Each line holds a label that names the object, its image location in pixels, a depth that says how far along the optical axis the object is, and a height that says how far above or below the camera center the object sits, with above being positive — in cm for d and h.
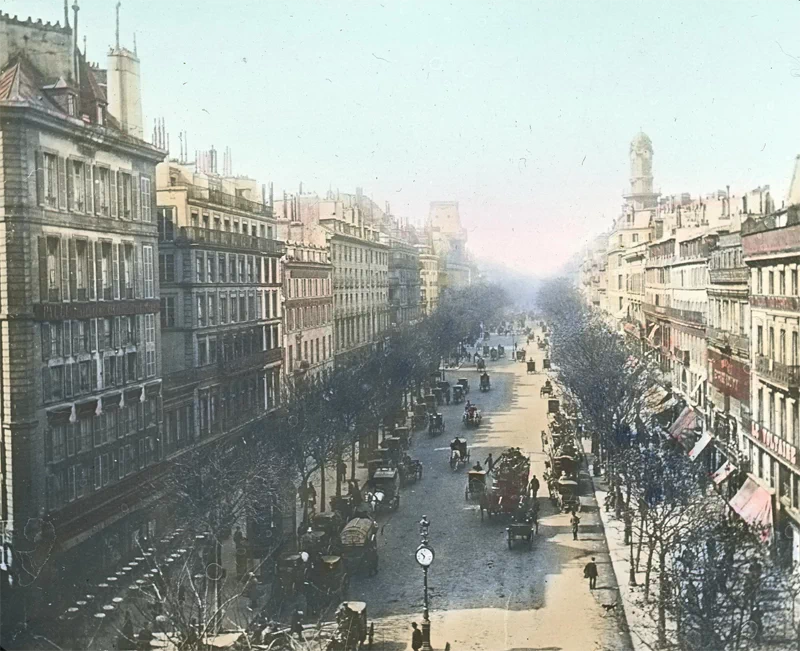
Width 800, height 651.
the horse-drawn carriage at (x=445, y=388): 8488 -928
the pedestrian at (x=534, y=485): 4422 -939
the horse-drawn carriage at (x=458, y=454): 5444 -967
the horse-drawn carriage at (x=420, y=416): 7075 -970
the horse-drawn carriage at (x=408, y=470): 5056 -982
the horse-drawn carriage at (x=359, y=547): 3422 -945
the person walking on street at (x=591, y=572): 3275 -996
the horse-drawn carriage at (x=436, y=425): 6731 -984
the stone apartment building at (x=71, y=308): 3359 -53
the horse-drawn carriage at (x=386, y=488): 4455 -951
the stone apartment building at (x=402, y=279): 11900 +114
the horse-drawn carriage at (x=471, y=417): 7050 -980
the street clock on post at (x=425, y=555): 2764 -785
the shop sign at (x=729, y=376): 4519 -478
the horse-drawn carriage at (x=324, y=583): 3042 -958
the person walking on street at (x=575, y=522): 3938 -991
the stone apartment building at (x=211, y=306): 5150 -87
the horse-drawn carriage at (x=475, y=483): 4594 -958
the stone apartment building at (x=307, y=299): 7094 -73
